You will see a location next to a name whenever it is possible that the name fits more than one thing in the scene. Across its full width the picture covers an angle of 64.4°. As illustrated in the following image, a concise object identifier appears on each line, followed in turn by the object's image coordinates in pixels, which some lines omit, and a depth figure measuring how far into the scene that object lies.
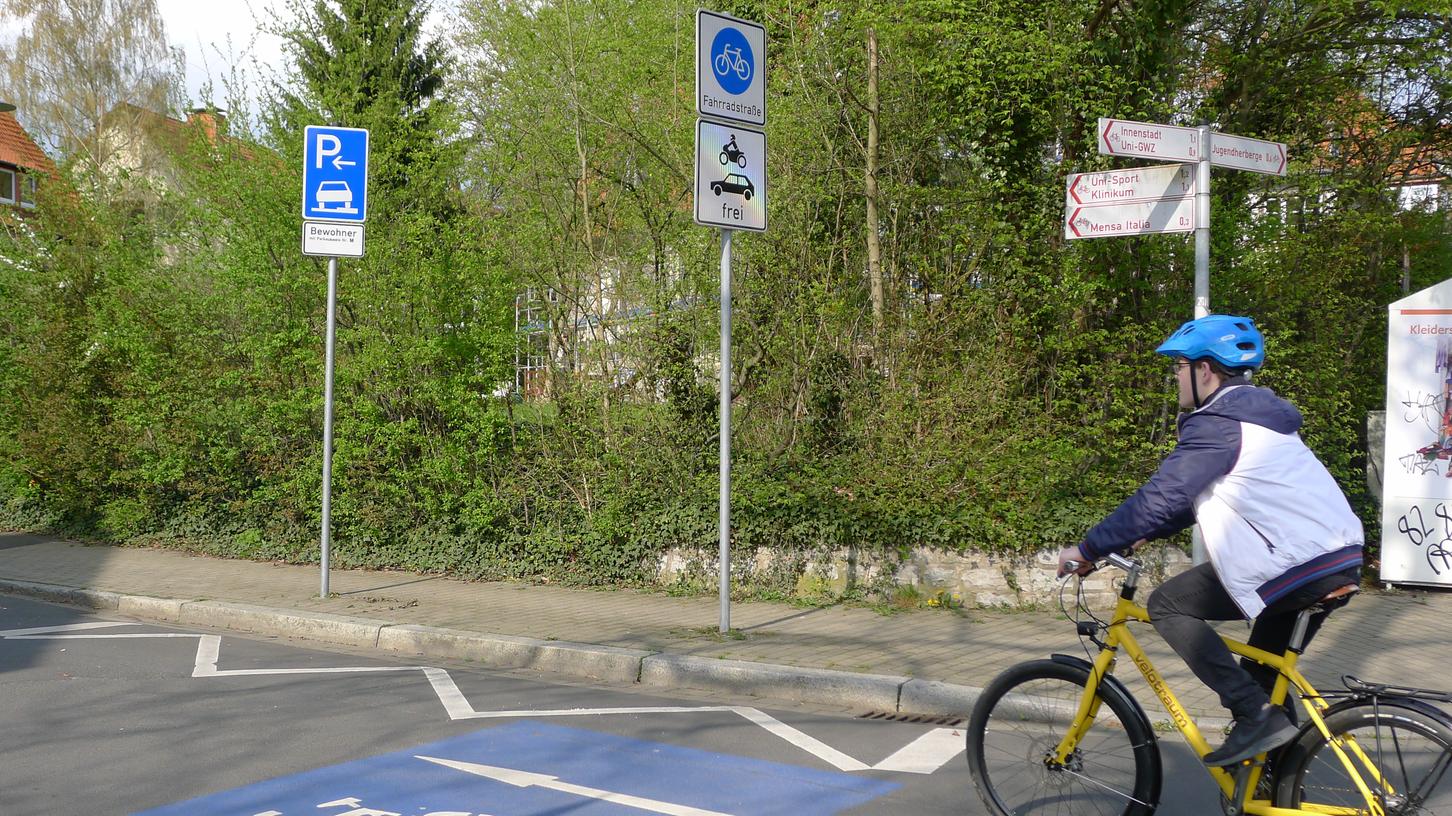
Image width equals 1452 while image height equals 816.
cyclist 3.71
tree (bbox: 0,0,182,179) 34.31
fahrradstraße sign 7.73
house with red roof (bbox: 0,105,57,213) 42.87
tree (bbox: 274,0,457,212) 11.87
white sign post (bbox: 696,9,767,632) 7.77
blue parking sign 9.81
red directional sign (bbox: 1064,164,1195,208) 7.39
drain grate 6.23
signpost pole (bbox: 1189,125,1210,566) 7.19
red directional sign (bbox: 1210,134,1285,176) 7.35
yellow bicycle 3.56
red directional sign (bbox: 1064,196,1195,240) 7.36
